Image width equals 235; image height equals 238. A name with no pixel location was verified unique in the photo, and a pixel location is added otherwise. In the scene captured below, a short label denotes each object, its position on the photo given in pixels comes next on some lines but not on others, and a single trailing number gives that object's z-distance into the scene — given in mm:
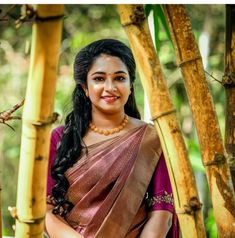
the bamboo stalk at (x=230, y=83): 2185
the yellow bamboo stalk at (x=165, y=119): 2030
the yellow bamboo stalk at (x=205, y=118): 2087
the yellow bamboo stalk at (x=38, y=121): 1844
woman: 2618
